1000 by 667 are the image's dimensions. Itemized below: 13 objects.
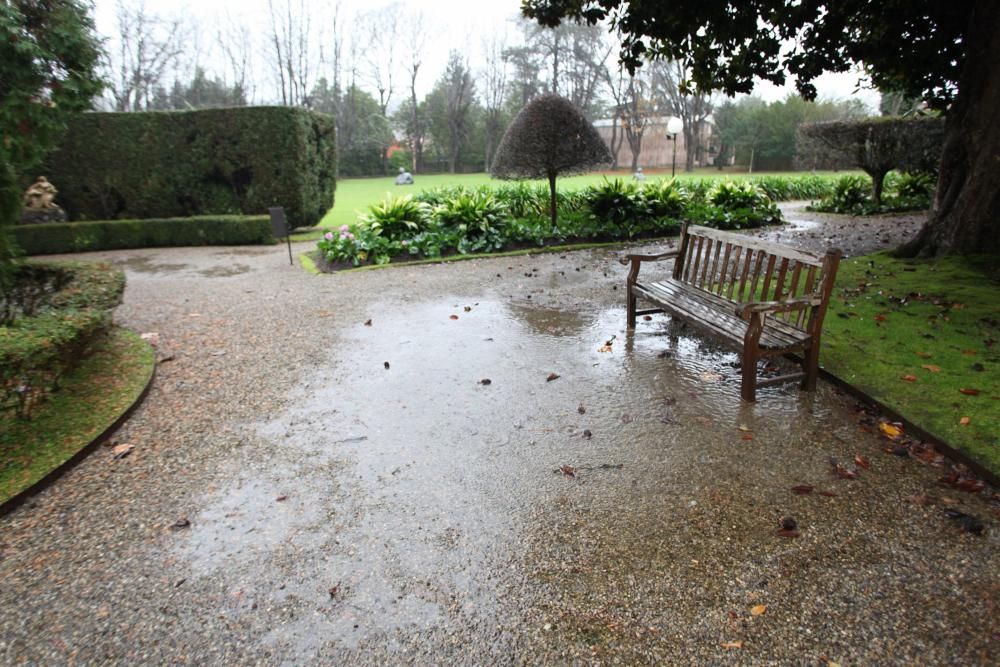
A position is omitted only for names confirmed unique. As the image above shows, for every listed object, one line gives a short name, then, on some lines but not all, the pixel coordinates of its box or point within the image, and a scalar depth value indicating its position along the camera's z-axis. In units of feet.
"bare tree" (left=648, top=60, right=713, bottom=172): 154.71
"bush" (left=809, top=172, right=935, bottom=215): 51.39
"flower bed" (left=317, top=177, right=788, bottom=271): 33.86
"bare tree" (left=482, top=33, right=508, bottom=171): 169.89
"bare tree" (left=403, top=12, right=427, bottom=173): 167.43
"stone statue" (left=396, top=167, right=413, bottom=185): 125.90
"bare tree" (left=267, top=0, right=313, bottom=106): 151.53
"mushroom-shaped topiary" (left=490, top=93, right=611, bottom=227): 34.55
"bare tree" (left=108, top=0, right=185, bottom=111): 121.70
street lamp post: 77.25
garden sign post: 32.94
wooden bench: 12.88
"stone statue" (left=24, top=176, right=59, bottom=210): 41.50
